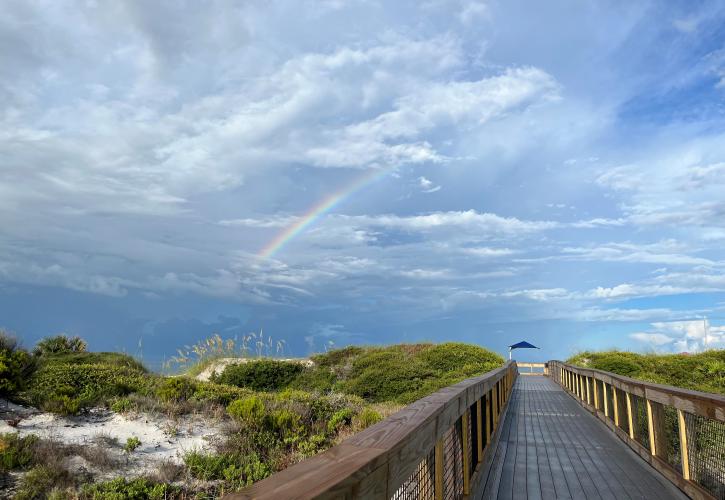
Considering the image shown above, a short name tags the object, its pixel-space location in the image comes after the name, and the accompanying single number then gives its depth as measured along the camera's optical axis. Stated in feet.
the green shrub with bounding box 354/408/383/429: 28.96
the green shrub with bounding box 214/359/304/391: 64.44
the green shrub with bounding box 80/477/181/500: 17.70
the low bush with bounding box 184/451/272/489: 20.56
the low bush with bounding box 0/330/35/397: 26.45
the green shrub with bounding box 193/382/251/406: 31.01
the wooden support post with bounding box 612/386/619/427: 27.53
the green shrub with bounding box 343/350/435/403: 61.77
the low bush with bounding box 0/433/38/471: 19.17
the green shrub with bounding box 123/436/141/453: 22.47
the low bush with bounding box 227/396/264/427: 27.04
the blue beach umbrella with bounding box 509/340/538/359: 124.16
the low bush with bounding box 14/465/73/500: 17.48
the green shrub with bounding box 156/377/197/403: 29.91
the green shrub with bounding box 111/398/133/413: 27.43
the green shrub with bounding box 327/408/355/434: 28.76
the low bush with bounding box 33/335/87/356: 58.58
